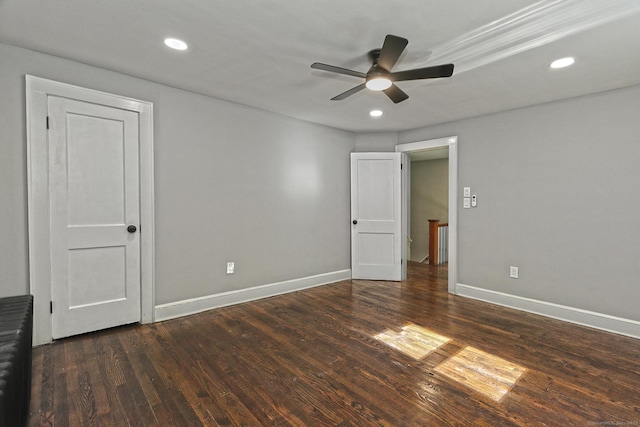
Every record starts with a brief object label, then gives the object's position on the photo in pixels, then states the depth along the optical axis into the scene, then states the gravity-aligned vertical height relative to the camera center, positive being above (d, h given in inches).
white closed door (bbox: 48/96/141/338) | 105.3 -2.6
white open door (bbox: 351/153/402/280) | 195.0 -4.7
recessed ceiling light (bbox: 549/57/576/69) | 98.3 +49.1
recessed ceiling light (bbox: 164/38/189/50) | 91.4 +51.4
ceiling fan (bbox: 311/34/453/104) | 79.9 +41.6
